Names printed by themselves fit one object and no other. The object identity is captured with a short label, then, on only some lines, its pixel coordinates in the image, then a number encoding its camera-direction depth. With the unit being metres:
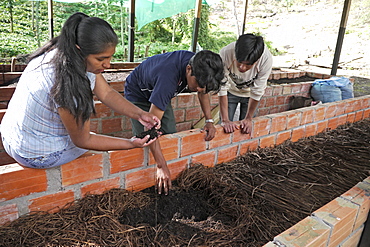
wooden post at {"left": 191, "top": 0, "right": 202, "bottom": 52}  5.97
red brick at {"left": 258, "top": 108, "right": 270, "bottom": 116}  4.84
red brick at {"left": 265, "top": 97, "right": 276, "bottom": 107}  4.85
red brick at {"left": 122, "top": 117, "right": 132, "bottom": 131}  3.50
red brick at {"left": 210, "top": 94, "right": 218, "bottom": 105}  4.14
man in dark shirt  1.85
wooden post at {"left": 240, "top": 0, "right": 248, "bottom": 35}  7.22
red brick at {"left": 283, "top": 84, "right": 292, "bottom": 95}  4.96
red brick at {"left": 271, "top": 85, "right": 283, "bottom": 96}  4.81
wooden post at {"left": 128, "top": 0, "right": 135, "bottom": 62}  5.27
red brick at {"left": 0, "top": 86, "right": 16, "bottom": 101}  3.15
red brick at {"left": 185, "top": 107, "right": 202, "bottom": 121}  3.83
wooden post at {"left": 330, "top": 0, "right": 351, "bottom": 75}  6.74
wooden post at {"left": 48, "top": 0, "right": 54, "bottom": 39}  4.96
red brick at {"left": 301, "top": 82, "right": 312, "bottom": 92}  5.28
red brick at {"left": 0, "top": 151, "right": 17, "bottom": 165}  2.84
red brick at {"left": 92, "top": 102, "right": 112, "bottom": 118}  3.22
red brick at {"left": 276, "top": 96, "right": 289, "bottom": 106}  5.03
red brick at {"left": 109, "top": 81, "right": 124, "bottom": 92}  3.76
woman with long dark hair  1.26
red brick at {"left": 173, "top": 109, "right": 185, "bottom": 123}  3.73
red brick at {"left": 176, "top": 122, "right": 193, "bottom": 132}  3.82
